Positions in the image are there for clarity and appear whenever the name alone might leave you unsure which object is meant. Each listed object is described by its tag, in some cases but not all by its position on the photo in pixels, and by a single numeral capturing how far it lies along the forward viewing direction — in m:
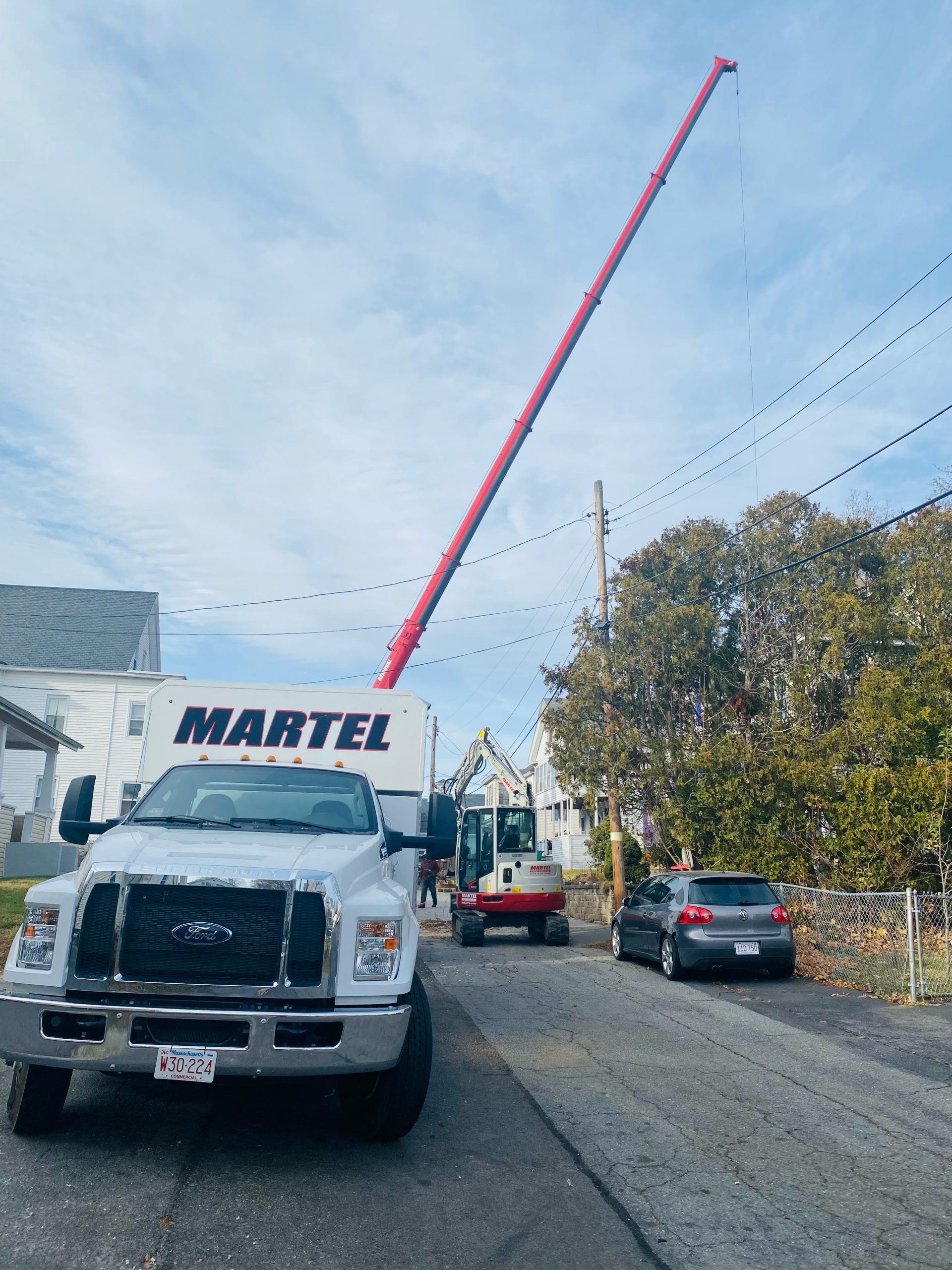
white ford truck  4.63
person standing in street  27.02
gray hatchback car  12.22
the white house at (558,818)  42.44
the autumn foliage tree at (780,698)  15.31
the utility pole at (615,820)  20.34
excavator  18.45
